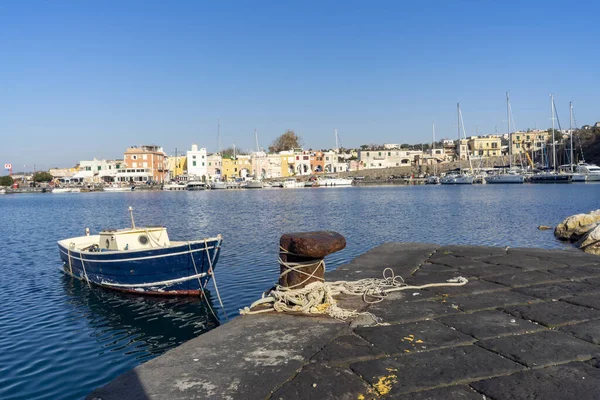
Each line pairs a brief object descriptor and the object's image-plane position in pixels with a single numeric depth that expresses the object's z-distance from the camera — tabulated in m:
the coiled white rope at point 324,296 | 5.15
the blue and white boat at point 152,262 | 13.22
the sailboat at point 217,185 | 106.81
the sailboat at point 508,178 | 92.56
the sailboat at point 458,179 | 98.12
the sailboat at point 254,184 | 105.56
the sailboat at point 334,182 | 107.94
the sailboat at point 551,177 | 88.75
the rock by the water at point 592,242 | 14.98
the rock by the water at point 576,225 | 21.03
